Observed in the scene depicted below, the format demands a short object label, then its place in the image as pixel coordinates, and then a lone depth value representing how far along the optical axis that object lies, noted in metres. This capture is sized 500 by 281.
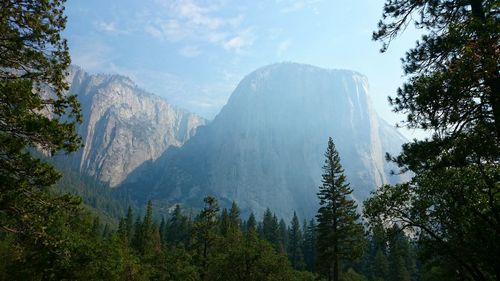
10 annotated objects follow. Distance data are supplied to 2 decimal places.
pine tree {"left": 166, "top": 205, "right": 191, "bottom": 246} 106.56
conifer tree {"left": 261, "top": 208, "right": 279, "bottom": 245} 101.88
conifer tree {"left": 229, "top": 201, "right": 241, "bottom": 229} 95.44
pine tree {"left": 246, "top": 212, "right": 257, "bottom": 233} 108.57
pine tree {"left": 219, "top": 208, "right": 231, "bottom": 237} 82.05
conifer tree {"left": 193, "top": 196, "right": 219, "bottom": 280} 41.01
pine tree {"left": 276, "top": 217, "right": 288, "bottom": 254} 108.09
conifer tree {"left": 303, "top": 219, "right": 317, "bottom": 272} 95.97
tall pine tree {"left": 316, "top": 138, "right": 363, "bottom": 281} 36.56
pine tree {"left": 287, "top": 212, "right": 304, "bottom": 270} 94.29
